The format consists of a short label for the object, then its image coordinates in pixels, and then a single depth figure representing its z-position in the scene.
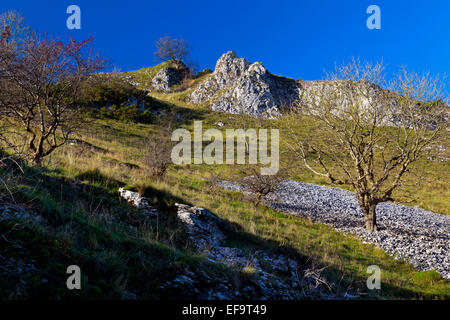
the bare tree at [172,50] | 104.03
